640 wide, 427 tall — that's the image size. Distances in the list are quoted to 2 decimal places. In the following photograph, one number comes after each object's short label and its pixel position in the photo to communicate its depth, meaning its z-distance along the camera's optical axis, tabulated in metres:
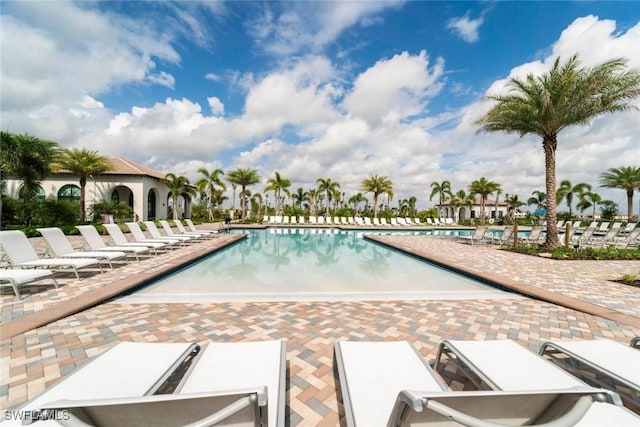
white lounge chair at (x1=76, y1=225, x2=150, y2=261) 7.51
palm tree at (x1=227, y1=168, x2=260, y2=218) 33.84
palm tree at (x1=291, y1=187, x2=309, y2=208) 46.44
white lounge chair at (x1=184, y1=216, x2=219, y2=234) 15.05
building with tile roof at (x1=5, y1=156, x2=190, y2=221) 23.73
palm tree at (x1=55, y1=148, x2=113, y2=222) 19.36
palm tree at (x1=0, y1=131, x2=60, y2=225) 14.32
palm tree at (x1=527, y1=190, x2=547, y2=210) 46.84
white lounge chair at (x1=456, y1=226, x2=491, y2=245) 13.71
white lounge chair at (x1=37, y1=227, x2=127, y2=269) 6.42
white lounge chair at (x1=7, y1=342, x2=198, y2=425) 1.71
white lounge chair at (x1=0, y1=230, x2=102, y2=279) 5.30
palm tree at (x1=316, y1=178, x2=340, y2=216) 37.63
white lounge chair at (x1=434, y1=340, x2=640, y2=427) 1.95
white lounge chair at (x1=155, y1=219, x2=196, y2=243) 10.59
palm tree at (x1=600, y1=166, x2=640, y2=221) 26.16
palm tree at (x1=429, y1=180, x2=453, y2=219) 46.61
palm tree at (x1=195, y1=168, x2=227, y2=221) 32.28
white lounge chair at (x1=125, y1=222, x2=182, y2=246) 9.59
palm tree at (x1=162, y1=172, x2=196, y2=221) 27.61
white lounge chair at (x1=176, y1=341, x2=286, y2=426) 1.81
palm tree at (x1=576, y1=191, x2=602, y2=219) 39.22
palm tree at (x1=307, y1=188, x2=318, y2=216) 44.01
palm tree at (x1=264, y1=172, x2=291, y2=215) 34.25
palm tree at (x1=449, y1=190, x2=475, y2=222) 45.47
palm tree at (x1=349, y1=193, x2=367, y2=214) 50.08
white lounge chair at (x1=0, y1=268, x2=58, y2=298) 4.32
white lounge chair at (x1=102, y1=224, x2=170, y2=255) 8.40
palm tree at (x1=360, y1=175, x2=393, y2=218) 36.31
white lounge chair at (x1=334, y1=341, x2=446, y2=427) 1.73
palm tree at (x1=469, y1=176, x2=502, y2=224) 36.13
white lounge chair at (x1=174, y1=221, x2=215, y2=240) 12.74
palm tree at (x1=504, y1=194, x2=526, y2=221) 48.71
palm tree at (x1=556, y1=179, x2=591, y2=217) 39.25
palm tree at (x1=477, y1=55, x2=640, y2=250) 9.79
